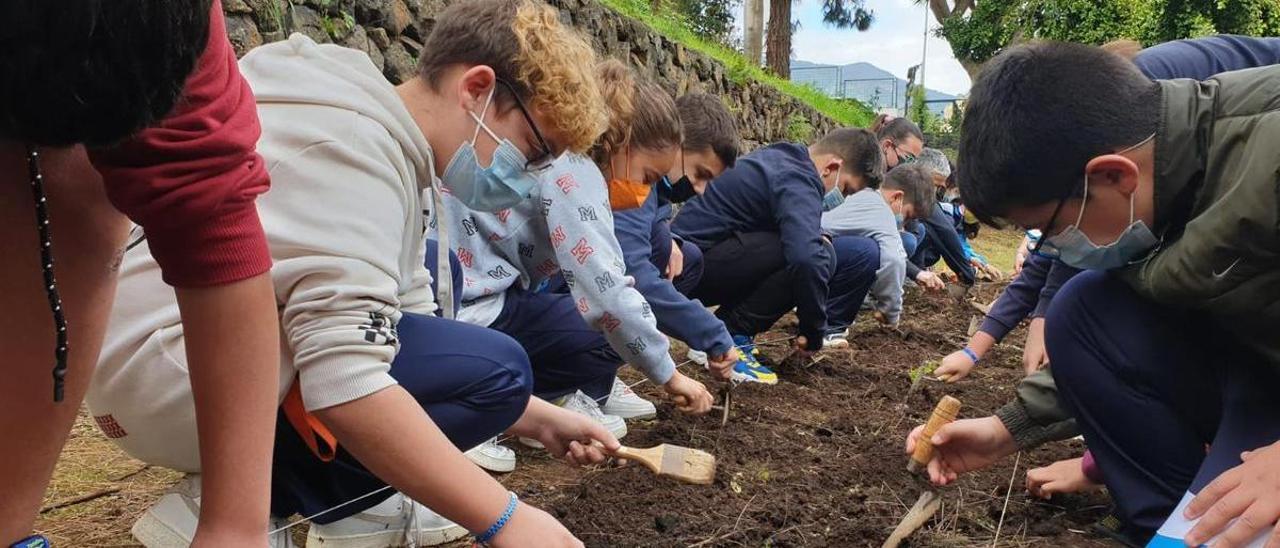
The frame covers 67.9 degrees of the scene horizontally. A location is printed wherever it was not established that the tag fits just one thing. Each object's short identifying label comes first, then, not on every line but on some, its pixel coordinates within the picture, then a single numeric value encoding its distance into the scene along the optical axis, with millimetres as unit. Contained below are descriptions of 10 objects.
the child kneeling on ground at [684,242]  3521
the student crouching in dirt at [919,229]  8008
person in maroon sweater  943
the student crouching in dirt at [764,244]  4801
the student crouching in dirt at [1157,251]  1813
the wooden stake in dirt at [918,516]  2285
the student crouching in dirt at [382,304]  1513
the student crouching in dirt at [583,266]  2881
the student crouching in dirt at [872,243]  5789
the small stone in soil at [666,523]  2414
